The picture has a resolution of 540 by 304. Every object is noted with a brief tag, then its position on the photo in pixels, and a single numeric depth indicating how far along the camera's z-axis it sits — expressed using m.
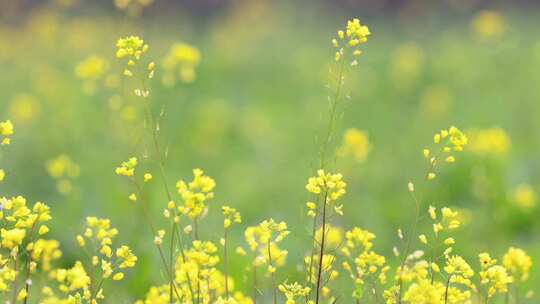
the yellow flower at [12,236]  4.25
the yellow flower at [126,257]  4.69
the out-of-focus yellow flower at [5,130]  4.87
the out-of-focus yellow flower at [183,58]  7.98
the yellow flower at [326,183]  4.64
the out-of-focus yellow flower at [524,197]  9.52
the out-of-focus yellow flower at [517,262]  5.02
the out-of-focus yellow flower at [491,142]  10.06
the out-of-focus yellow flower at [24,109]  12.47
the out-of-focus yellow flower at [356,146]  10.12
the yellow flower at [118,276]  4.68
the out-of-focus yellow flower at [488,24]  13.29
